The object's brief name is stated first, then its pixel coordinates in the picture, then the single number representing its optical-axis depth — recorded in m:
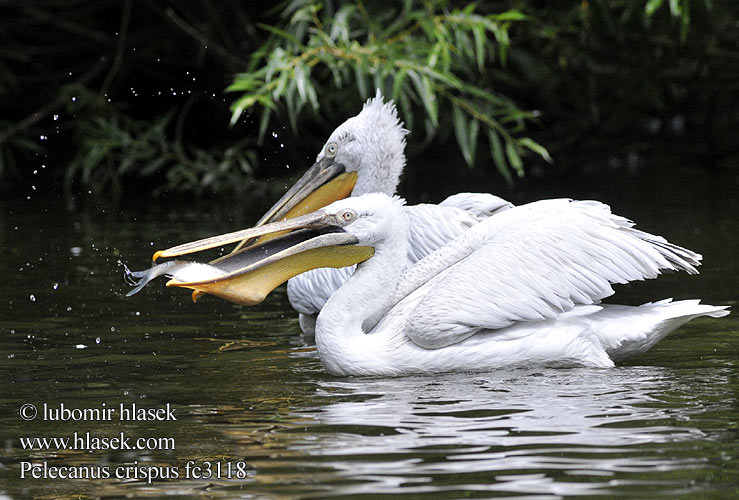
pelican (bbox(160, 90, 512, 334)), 11.33
